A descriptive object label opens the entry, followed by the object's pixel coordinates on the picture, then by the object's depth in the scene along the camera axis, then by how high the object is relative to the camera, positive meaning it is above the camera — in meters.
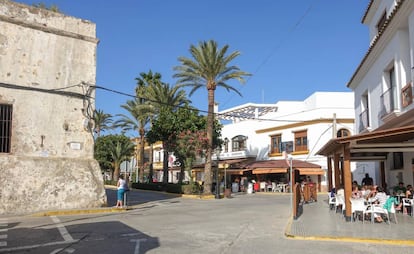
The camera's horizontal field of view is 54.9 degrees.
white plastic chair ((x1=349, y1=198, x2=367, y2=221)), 13.09 -1.06
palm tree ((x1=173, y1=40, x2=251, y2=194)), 30.53 +7.74
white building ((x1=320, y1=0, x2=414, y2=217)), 14.05 +3.57
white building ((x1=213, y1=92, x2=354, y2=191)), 37.28 +4.23
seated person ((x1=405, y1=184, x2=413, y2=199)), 15.60 -0.75
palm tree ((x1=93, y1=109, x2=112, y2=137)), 58.77 +7.63
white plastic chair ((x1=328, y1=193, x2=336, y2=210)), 17.52 -1.20
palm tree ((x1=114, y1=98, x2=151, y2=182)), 44.16 +5.72
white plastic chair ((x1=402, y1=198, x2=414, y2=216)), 14.94 -1.13
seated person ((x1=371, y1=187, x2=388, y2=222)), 13.07 -0.94
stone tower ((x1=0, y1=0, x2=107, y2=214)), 16.89 +2.70
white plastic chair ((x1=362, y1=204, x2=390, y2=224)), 12.79 -1.20
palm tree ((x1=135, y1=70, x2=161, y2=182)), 44.00 +10.26
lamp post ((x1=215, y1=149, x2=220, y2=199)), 28.86 -1.29
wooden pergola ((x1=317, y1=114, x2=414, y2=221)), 12.40 +1.07
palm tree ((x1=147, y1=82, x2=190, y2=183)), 38.75 +7.35
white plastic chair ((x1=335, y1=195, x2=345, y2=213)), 15.92 -1.10
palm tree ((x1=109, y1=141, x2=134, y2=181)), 55.00 +2.64
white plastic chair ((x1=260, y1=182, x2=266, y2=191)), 38.46 -1.31
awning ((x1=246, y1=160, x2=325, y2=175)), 35.79 +0.49
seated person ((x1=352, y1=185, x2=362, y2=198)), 14.77 -0.80
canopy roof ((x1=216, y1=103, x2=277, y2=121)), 49.03 +7.82
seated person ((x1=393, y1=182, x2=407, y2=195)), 16.62 -0.68
